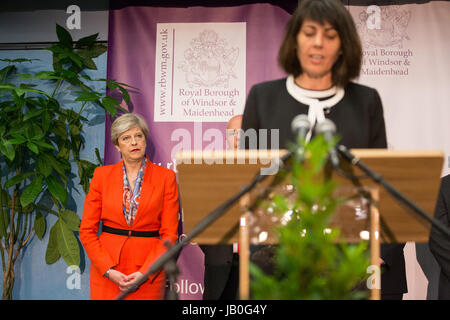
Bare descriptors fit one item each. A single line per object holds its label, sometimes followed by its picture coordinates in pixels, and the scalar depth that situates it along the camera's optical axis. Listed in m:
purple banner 4.36
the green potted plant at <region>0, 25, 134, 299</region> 3.99
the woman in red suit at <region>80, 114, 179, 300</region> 3.32
